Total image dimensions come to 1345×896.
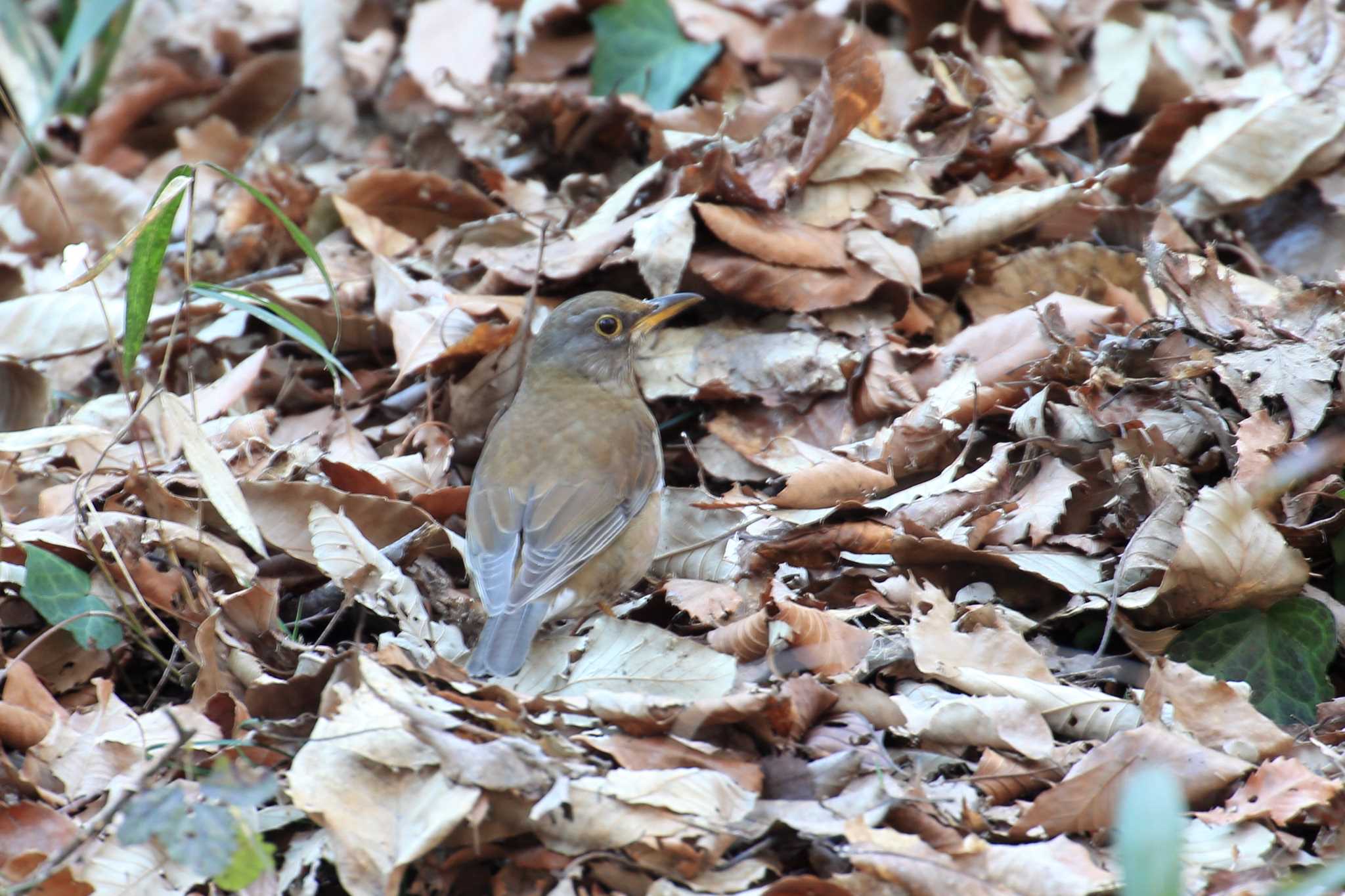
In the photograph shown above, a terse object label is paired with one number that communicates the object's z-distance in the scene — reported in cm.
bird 922
